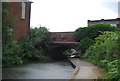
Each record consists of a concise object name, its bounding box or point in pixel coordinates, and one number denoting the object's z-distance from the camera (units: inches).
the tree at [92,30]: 601.0
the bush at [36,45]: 482.2
